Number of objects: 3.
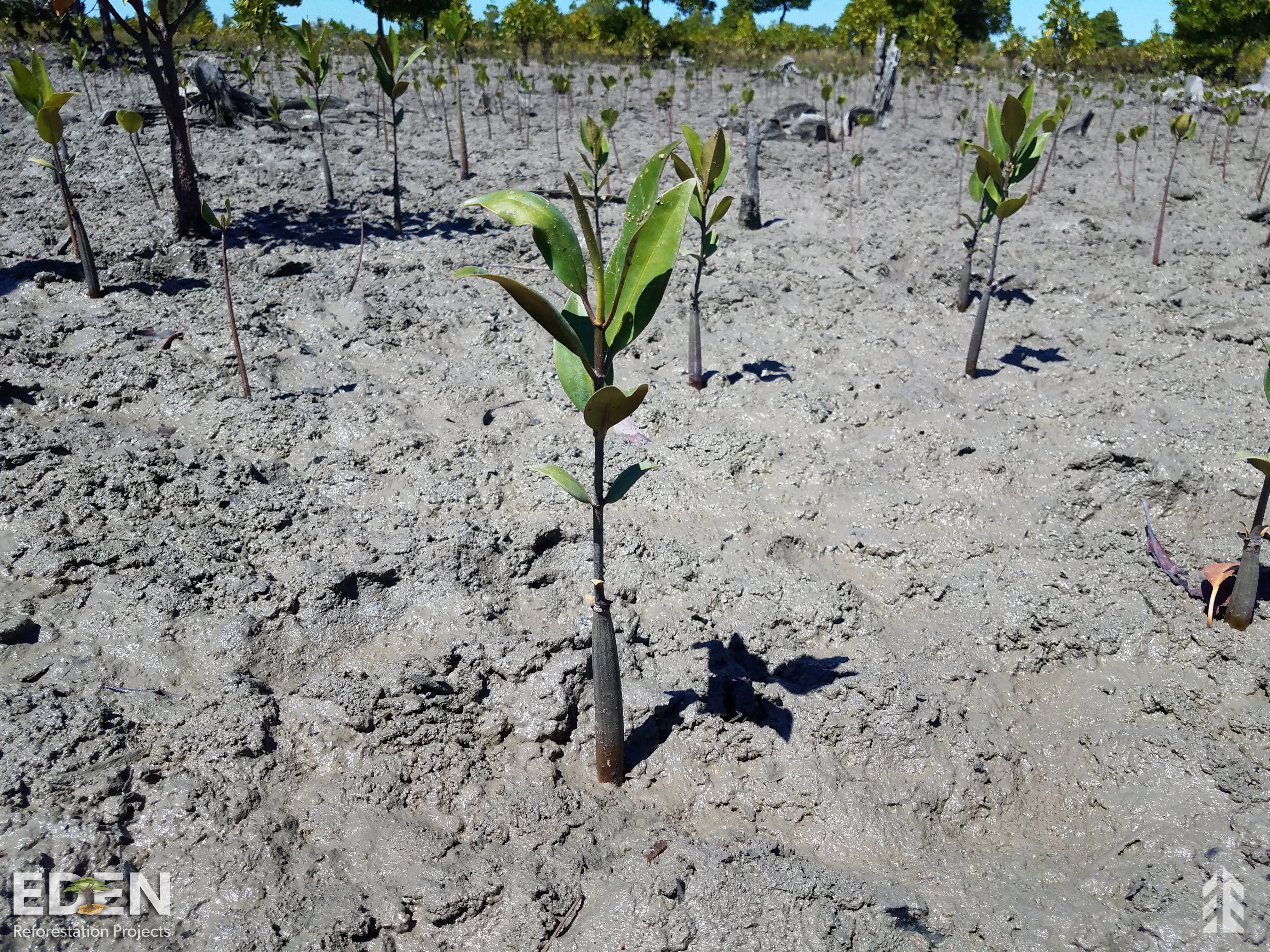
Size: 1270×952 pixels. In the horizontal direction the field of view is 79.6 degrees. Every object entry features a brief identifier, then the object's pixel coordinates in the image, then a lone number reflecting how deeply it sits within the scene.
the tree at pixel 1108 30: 36.69
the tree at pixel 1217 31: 20.36
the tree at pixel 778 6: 41.00
